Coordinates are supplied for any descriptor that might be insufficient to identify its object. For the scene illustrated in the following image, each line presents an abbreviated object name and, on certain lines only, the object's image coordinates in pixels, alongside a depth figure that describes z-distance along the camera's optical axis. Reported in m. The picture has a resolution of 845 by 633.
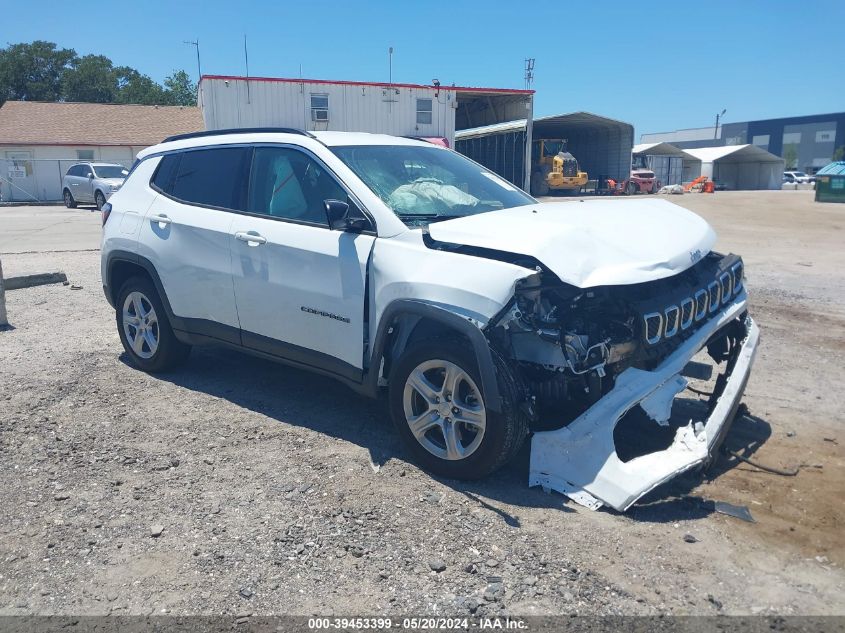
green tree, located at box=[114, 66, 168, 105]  67.06
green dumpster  37.31
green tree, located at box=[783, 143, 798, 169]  97.25
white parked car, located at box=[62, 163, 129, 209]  27.28
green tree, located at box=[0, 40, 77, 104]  61.25
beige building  35.09
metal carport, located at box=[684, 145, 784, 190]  62.91
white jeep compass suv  3.63
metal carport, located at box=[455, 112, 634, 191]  32.72
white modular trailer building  26.22
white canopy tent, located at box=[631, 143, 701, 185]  60.84
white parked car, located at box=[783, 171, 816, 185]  69.90
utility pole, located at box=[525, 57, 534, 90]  49.42
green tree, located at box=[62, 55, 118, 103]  63.53
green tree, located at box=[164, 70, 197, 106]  76.62
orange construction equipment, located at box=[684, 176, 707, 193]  55.09
